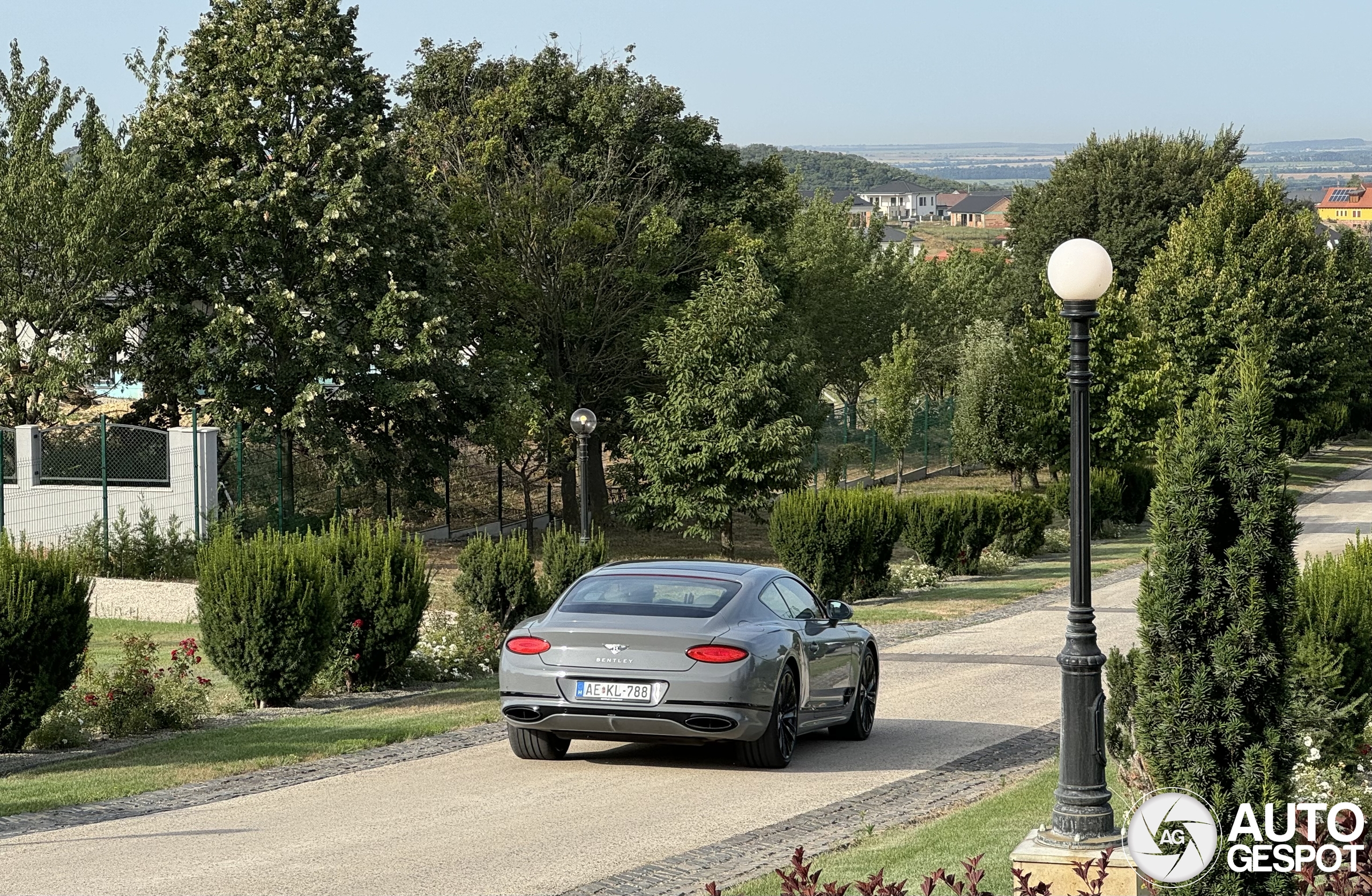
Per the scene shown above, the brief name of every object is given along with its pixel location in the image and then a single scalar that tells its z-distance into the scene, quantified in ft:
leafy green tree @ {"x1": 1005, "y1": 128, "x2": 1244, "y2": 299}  206.18
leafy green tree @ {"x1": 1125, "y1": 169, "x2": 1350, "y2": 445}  176.86
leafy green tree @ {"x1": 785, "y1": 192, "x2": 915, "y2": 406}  197.98
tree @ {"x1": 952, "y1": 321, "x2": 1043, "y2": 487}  151.53
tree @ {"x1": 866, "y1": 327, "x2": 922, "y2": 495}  159.22
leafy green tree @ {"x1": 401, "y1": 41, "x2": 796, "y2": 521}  122.11
